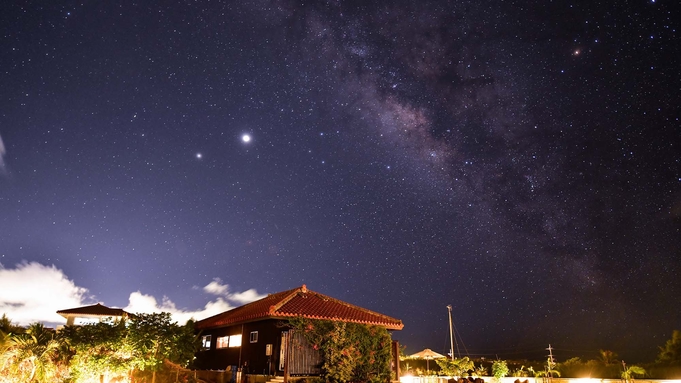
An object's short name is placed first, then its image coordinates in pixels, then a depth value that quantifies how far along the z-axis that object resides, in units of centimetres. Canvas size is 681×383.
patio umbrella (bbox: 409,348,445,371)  3387
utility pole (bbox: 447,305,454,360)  4172
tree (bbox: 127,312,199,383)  1698
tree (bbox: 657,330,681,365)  3697
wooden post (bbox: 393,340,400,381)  2145
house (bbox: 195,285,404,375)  1872
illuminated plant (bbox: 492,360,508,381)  2644
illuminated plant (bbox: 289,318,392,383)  1872
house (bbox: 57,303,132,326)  3522
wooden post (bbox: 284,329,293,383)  1772
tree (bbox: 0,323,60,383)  1527
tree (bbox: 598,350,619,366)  3409
